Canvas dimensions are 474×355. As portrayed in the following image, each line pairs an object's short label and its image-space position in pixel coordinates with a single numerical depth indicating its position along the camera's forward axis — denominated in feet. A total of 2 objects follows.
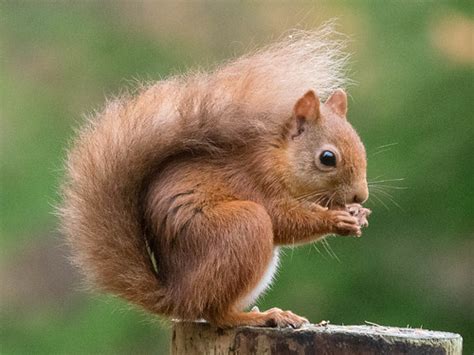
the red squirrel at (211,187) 18.24
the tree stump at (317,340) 16.70
